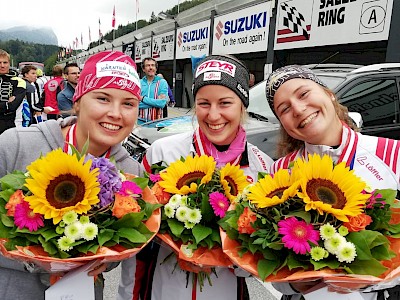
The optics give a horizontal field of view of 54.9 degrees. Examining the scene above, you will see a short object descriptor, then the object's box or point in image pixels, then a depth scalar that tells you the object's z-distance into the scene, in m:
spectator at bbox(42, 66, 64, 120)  9.30
